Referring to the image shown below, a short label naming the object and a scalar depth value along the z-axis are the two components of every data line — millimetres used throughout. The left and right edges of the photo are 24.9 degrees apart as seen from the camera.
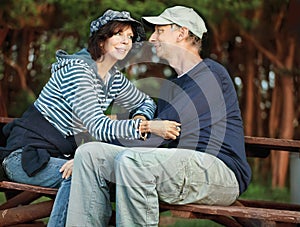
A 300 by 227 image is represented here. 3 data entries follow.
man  2611
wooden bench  2656
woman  3004
